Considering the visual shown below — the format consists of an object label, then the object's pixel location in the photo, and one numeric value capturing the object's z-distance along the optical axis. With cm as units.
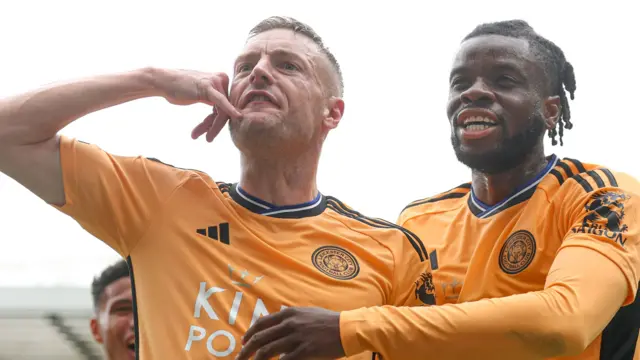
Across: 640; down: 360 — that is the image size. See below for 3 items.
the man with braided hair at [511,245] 324
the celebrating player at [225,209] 337
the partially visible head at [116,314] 475
